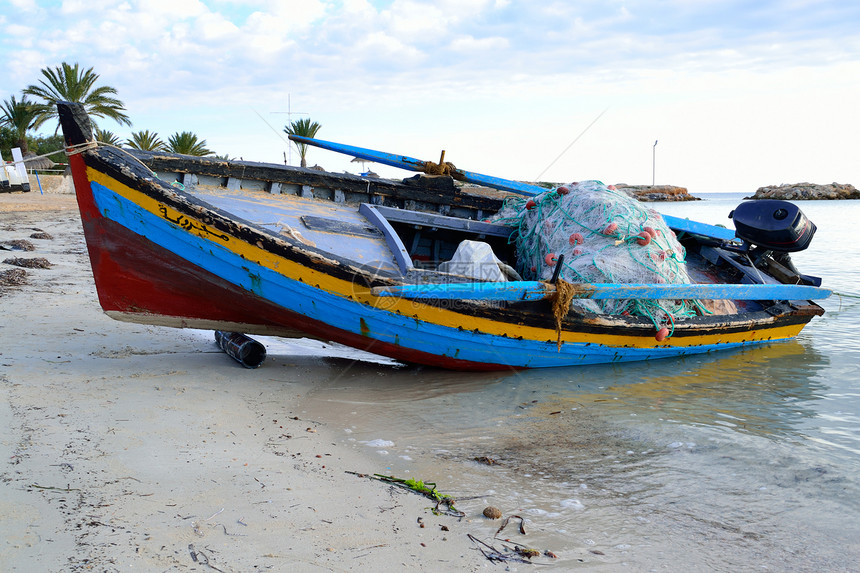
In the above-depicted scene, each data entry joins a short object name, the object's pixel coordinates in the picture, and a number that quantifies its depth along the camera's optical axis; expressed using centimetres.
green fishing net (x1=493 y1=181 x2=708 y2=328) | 505
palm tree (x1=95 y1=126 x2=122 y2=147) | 2463
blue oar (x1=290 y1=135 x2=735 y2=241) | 683
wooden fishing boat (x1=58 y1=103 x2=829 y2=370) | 397
